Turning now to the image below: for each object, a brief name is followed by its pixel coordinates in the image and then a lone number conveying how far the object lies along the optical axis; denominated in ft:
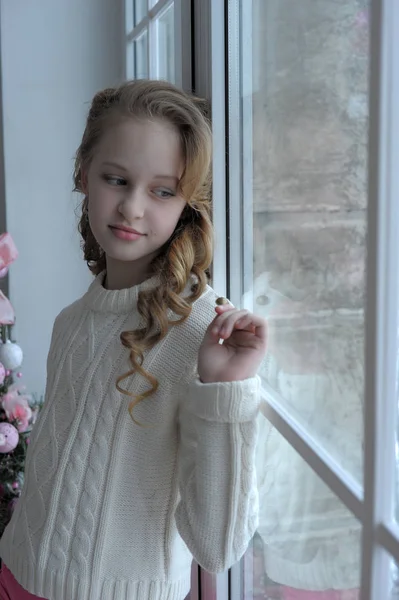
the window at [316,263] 2.12
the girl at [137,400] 3.32
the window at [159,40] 4.11
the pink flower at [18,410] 5.72
